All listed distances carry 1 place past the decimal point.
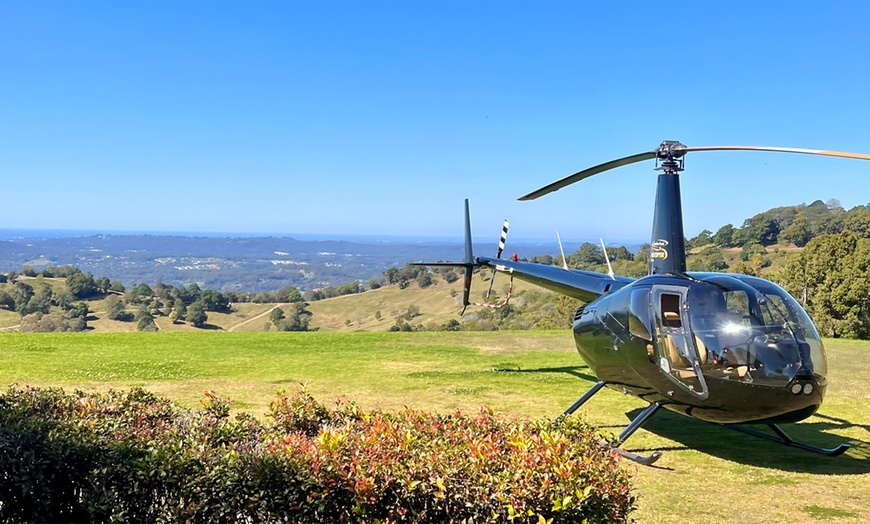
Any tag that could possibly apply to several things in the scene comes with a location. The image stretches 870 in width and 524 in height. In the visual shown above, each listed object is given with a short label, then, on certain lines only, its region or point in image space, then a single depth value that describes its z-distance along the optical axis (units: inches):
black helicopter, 268.8
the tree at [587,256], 2300.4
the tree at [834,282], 1146.0
